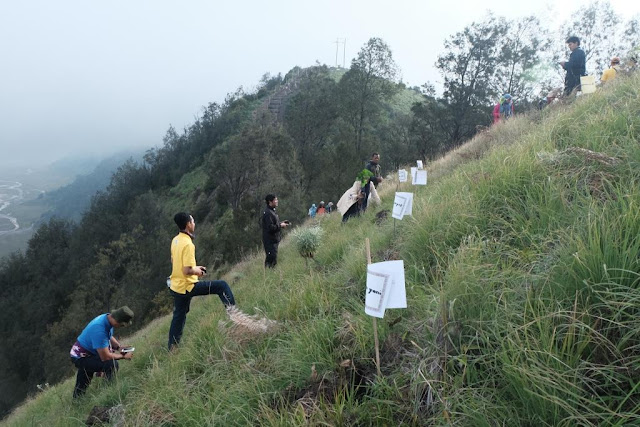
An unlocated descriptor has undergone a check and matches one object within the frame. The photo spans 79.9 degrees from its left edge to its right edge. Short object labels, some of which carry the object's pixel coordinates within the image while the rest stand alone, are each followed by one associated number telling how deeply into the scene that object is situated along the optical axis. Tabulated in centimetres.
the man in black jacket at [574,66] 859
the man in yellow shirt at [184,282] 505
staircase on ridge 5762
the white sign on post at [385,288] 240
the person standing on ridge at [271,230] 745
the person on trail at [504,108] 1235
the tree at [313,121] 4351
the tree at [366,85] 3862
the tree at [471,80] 3169
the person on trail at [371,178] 967
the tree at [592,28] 2953
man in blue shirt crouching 522
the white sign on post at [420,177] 693
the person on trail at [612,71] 843
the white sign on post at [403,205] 442
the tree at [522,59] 3142
